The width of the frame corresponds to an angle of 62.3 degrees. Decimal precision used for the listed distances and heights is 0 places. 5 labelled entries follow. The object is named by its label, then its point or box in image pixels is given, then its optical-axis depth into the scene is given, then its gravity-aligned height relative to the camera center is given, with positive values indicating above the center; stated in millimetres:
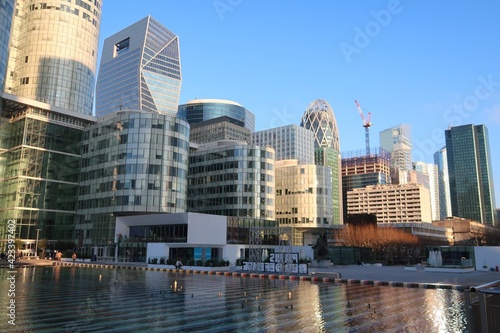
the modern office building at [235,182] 126125 +19643
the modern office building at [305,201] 159125 +17696
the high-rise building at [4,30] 80375 +41750
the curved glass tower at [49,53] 164250 +76470
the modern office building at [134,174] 90481 +16075
